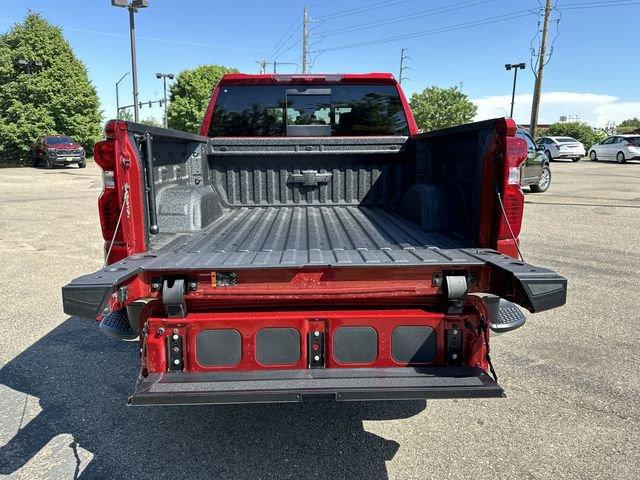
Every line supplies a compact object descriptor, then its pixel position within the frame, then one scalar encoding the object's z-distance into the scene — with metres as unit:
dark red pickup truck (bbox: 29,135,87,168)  29.28
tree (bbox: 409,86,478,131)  56.66
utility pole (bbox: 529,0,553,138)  25.81
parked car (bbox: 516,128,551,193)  13.48
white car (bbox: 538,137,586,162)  32.06
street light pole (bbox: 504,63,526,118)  36.24
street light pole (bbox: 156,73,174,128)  36.16
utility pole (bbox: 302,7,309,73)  47.69
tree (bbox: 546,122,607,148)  51.16
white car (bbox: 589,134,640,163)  29.94
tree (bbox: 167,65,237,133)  54.47
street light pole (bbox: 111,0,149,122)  12.77
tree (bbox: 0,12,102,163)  33.59
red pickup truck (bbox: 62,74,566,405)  2.42
